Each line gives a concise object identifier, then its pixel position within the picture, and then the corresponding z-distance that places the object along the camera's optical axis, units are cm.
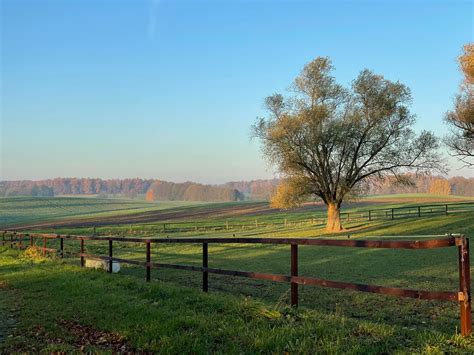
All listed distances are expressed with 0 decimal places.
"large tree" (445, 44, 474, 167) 3080
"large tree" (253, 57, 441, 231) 3569
